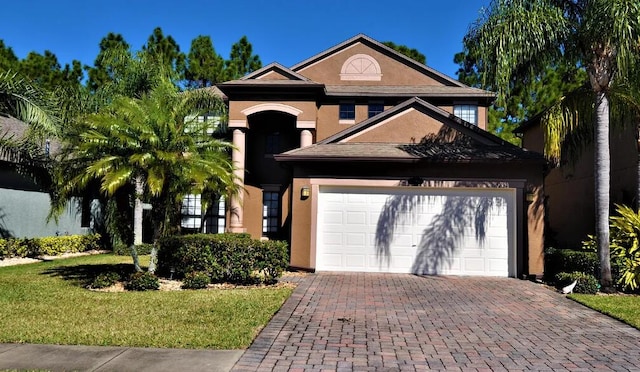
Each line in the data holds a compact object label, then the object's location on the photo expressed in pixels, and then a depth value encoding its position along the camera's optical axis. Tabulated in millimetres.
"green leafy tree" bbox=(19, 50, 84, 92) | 28625
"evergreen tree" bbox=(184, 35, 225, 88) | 30188
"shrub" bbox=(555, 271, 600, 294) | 11016
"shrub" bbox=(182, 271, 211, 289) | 11016
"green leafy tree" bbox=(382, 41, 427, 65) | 35875
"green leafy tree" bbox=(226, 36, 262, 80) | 32438
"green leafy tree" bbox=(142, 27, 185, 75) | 30031
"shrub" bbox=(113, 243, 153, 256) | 18594
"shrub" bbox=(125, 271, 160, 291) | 10781
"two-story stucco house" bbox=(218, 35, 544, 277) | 13508
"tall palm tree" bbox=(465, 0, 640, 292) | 11031
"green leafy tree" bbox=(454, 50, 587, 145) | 28922
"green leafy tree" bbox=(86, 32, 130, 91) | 27375
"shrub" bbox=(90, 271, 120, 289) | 10906
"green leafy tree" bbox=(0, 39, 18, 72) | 26314
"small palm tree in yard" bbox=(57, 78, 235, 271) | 10523
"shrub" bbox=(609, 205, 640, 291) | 11188
